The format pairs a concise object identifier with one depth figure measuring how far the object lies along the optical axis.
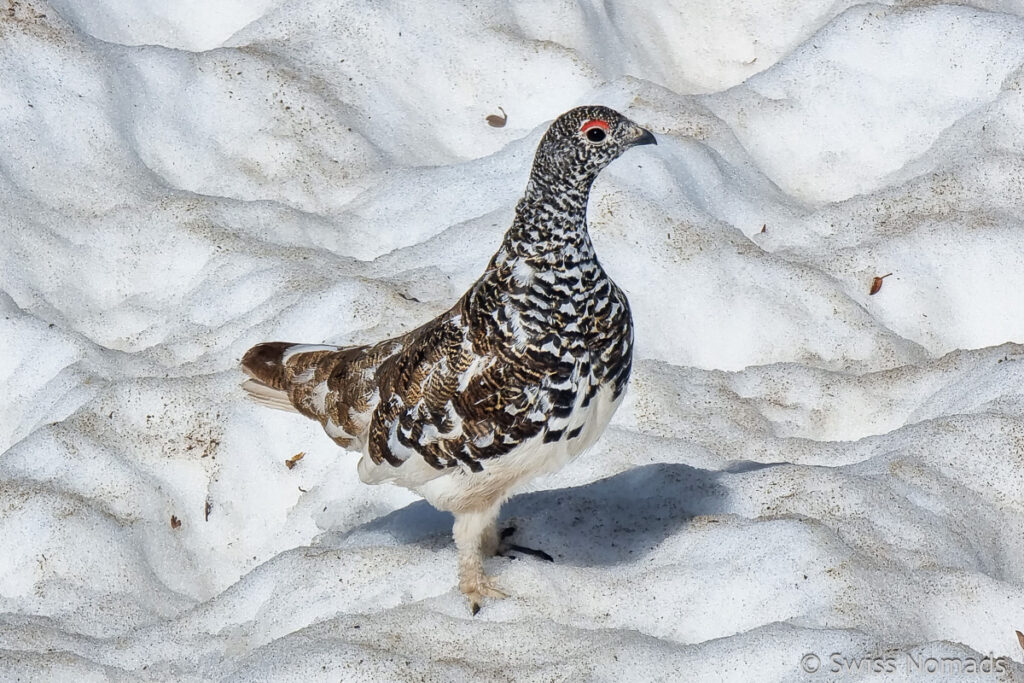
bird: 8.52
